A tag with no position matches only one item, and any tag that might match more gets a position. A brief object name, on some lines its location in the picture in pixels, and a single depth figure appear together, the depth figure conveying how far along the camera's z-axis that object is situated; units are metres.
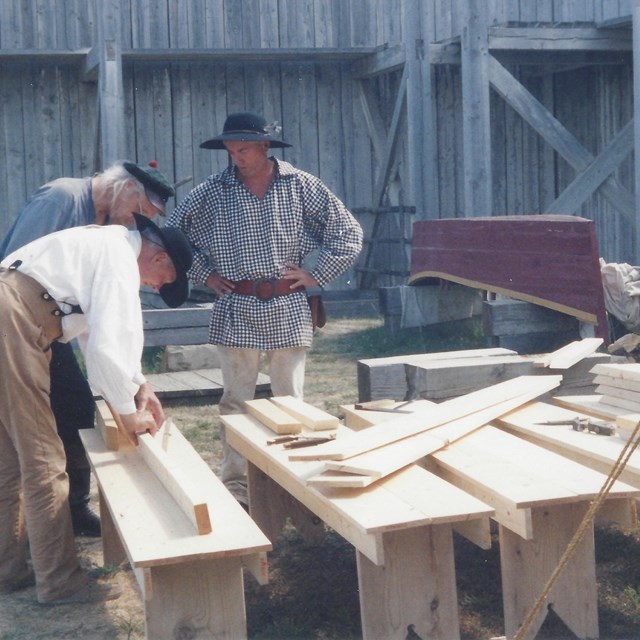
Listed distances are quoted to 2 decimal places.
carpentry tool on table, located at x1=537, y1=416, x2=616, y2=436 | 4.47
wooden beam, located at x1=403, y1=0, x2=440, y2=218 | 12.48
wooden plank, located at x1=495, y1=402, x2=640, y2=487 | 4.04
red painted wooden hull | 8.80
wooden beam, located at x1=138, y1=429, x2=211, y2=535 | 3.43
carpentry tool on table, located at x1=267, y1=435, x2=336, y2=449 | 4.45
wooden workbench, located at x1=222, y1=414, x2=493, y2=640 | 3.54
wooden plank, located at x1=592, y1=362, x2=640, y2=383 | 4.85
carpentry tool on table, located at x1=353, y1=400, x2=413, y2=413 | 5.22
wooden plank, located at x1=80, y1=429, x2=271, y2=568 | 3.30
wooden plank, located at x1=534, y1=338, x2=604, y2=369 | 5.95
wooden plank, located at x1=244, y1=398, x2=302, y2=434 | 4.74
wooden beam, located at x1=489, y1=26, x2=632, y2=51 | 11.88
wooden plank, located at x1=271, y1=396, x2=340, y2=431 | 4.71
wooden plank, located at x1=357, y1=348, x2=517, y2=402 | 6.36
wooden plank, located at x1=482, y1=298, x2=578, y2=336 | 9.21
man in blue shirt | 5.03
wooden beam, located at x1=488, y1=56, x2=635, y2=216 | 11.85
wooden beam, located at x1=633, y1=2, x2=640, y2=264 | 11.02
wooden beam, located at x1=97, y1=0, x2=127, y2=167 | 12.34
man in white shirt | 4.01
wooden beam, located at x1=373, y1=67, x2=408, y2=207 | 12.99
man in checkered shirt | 5.75
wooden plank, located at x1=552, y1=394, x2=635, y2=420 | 4.82
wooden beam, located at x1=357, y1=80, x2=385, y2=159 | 14.31
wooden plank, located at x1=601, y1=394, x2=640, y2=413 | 4.82
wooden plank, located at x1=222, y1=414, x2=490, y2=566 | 3.33
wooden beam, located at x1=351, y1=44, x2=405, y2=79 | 13.13
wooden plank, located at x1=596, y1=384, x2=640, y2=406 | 4.84
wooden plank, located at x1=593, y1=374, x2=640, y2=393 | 4.85
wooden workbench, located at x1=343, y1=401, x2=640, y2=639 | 3.77
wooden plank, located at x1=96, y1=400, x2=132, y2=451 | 4.66
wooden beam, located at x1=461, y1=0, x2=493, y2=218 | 11.57
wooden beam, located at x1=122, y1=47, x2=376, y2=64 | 13.04
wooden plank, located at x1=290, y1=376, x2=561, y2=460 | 4.04
